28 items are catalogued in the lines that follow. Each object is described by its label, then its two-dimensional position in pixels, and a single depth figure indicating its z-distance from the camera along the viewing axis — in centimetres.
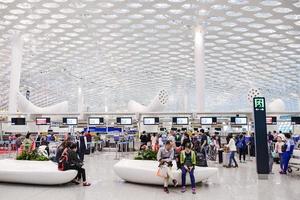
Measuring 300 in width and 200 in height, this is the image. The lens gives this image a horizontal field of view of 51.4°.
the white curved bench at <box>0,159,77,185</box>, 922
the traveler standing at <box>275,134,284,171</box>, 1382
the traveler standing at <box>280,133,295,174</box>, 1221
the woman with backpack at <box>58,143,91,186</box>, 942
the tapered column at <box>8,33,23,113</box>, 2544
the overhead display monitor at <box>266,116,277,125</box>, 2223
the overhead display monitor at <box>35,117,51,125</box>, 2333
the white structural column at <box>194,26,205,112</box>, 2361
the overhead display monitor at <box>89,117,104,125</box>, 2351
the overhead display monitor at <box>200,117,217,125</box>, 2080
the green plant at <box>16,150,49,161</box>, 1113
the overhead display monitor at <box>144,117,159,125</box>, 2222
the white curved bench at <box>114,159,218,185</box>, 922
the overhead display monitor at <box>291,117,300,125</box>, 2133
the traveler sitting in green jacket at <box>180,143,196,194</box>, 884
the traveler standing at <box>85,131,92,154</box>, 2144
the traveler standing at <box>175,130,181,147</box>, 1815
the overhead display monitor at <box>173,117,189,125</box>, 2178
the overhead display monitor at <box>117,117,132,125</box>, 2280
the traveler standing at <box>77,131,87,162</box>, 1609
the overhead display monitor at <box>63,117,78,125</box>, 2289
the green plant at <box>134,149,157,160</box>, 1102
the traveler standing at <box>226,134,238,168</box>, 1438
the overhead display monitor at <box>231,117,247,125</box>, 2103
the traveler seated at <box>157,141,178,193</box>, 877
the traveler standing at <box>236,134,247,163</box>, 1733
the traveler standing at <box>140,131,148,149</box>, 2084
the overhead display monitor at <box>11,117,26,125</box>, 2257
